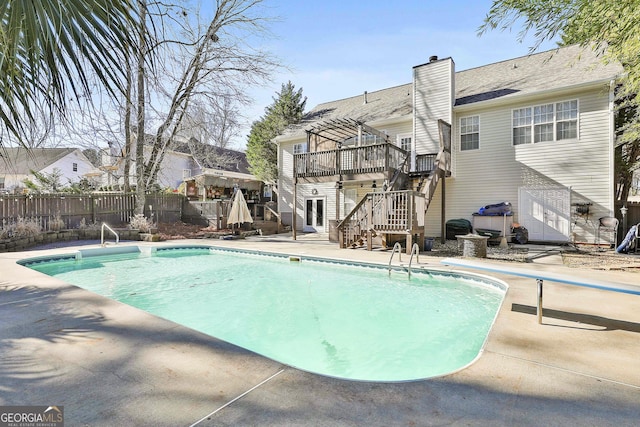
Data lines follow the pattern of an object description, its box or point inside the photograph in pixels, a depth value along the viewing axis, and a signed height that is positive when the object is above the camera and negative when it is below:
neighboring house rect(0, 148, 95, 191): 31.22 +4.62
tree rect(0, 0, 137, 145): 1.77 +0.96
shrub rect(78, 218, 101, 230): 13.10 -0.56
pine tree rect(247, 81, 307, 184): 23.88 +6.28
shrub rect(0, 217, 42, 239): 10.60 -0.57
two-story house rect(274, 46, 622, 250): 10.75 +2.23
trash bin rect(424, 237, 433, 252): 10.24 -1.03
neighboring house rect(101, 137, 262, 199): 18.75 +2.54
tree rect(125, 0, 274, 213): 15.23 +6.74
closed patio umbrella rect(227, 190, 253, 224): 15.07 -0.01
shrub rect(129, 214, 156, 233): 13.54 -0.52
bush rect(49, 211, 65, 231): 12.36 -0.49
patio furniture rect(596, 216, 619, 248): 10.37 -0.44
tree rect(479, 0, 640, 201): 4.75 +3.24
